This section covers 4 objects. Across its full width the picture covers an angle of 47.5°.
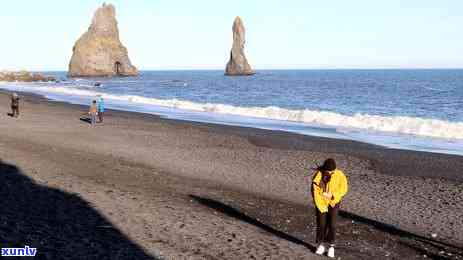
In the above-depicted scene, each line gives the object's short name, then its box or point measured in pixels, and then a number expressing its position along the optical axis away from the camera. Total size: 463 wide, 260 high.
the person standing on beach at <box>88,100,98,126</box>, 28.14
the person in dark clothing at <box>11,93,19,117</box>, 30.14
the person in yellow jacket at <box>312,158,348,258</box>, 8.30
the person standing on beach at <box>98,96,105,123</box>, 29.59
